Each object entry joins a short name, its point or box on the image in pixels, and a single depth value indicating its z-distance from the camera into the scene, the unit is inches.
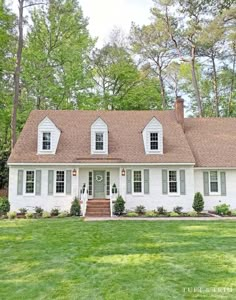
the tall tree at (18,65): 828.0
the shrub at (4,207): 653.9
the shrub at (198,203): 671.6
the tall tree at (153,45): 1111.0
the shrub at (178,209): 679.7
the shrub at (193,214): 643.9
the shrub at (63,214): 638.8
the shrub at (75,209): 648.4
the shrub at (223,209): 658.8
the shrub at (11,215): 621.7
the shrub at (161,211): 669.3
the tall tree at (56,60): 1009.5
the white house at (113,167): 682.8
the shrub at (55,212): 662.5
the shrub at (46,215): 633.0
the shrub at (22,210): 666.2
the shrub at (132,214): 644.1
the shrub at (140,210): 676.2
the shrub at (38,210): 660.7
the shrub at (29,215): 627.4
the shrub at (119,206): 654.5
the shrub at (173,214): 643.5
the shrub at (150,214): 645.1
